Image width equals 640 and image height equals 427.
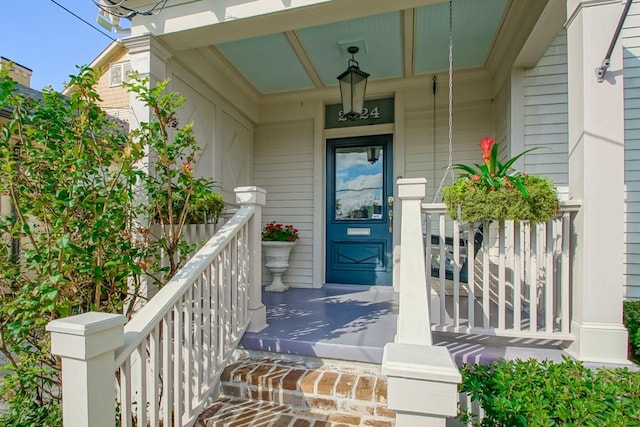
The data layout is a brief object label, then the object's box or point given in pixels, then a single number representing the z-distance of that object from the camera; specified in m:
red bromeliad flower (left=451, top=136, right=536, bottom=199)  1.90
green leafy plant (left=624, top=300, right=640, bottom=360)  1.96
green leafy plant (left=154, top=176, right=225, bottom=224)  2.46
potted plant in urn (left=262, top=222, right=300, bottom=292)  4.12
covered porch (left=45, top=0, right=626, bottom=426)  1.71
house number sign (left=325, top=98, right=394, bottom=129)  4.18
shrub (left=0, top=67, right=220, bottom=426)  1.58
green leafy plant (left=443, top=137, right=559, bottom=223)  1.83
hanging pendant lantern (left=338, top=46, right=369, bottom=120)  3.29
